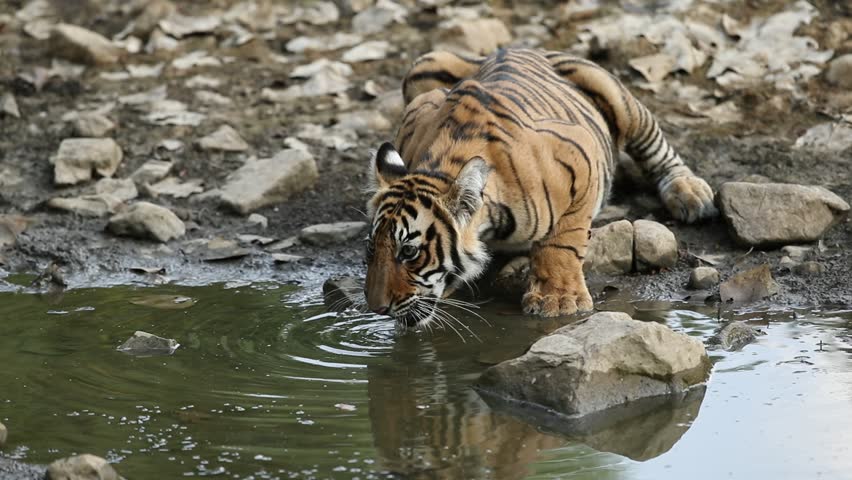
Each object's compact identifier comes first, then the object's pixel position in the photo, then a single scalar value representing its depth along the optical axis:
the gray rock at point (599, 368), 9.30
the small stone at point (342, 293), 12.40
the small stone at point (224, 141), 17.30
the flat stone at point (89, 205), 15.66
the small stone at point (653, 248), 13.28
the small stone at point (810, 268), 12.75
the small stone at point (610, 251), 13.30
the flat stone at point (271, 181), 15.86
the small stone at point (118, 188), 16.19
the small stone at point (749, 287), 12.33
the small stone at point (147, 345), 11.03
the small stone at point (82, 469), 7.61
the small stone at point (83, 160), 16.42
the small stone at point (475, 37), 19.30
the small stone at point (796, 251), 13.27
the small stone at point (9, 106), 18.08
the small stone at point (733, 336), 10.78
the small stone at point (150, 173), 16.64
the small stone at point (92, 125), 17.47
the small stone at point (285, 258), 14.35
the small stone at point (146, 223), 14.92
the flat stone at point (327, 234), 14.84
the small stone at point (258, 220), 15.57
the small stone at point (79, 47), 19.66
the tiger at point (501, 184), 10.94
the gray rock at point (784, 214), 13.50
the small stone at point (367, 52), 19.56
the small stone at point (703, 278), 12.75
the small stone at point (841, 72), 17.52
